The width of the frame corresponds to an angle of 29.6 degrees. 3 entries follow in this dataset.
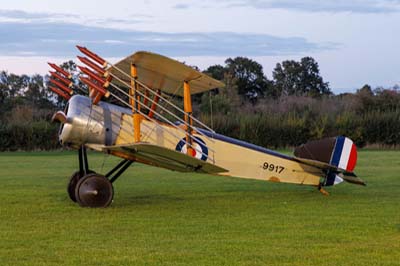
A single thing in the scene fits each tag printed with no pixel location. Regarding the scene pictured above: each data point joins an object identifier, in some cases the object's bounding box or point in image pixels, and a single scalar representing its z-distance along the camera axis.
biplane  12.72
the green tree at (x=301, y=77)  78.12
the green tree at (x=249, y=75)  73.06
